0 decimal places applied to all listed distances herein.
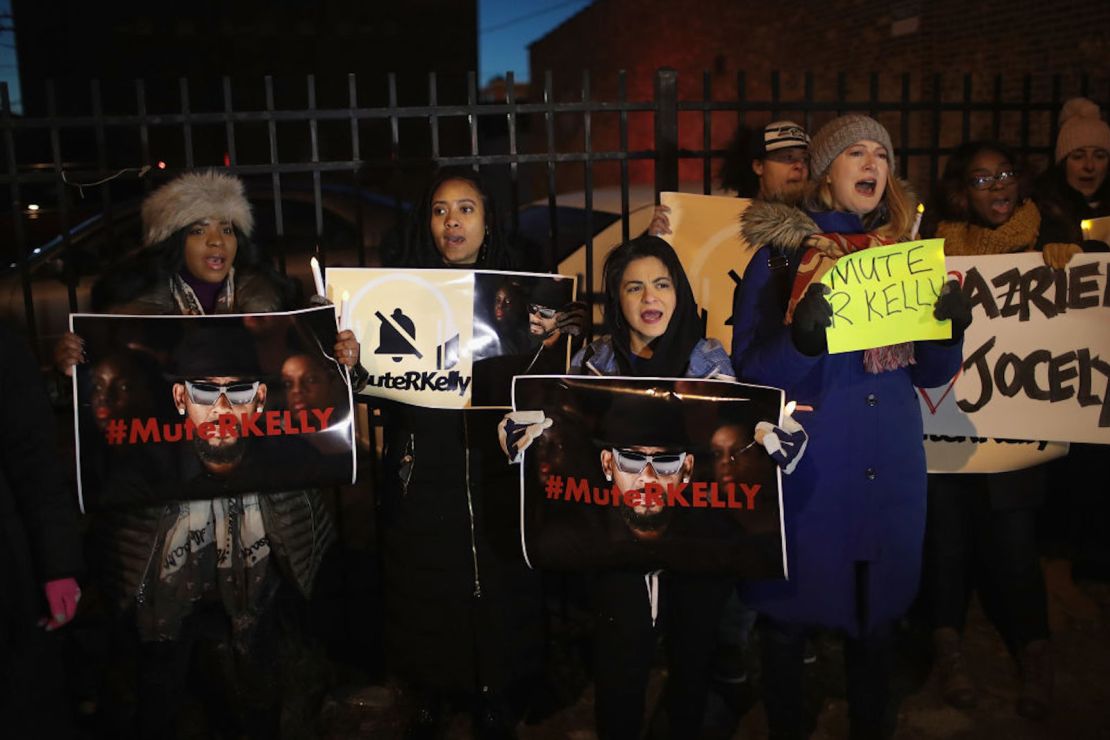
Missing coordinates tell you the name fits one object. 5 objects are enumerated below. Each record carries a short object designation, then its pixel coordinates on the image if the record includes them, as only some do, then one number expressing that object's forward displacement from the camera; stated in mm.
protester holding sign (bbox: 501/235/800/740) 2875
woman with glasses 3541
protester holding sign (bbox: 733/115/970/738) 2844
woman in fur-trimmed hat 3051
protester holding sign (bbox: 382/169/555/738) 3242
